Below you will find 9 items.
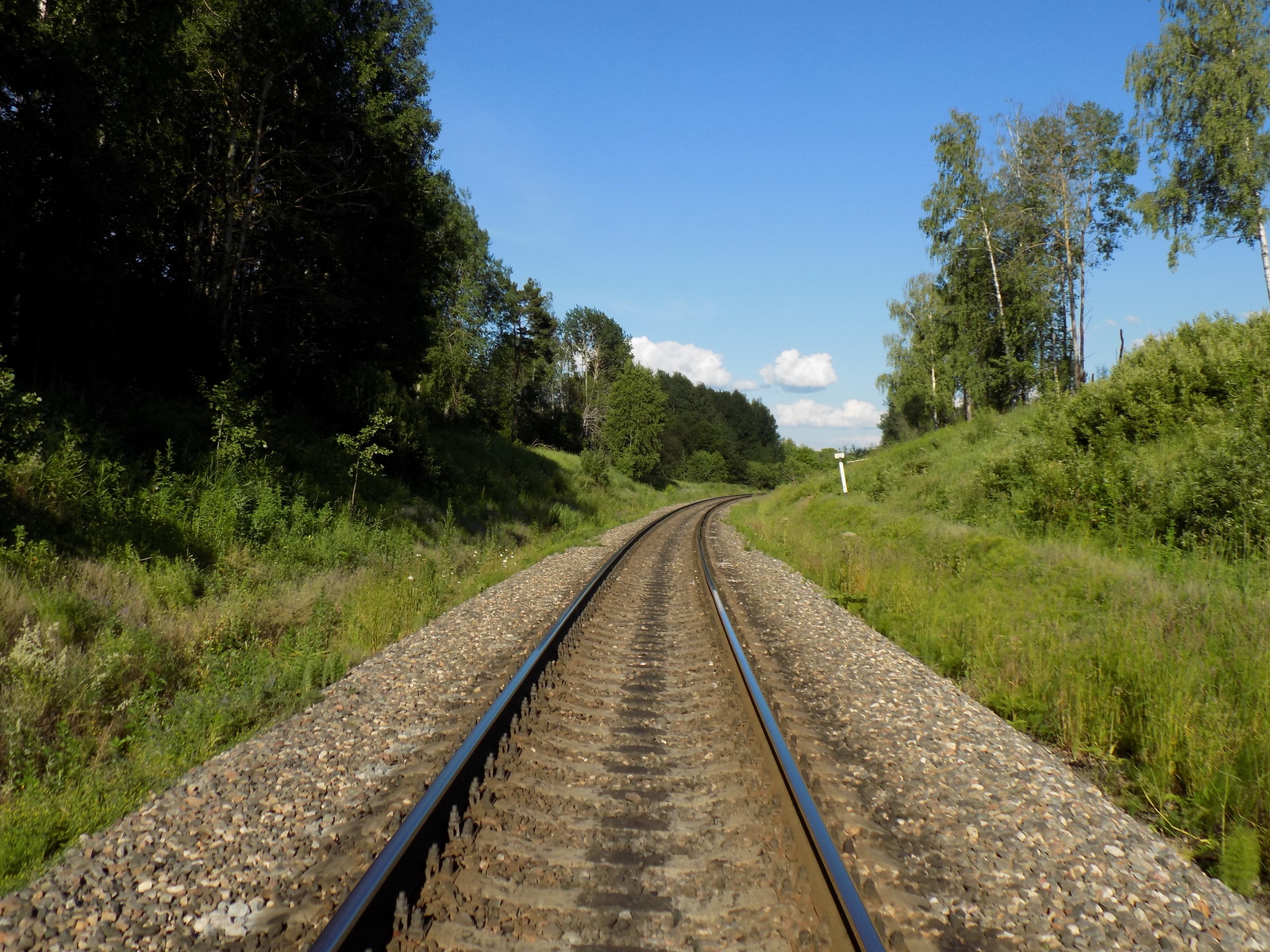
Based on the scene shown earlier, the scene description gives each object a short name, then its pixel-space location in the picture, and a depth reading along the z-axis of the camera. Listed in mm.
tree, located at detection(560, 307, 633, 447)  67250
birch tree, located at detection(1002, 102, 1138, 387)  25906
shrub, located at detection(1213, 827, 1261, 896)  3254
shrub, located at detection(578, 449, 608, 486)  34938
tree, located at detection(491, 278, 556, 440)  51625
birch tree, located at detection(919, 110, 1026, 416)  29609
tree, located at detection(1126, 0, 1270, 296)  20938
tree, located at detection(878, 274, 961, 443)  34031
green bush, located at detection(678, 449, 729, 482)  78125
